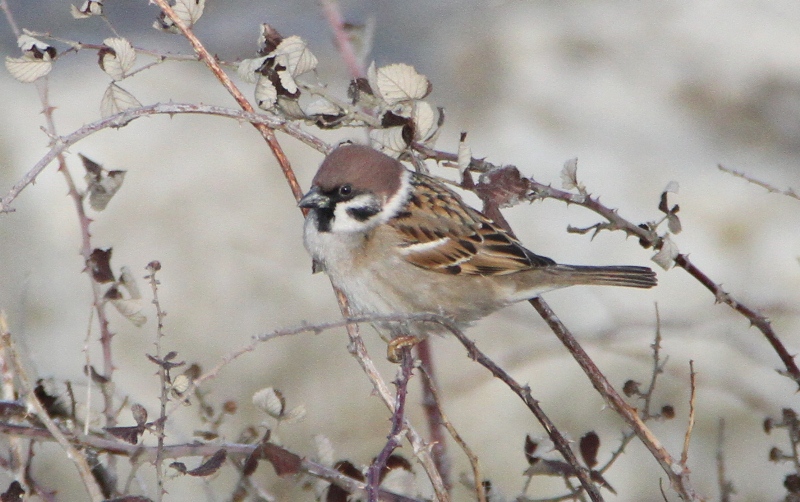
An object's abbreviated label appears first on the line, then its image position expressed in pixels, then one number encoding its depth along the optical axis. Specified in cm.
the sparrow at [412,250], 599
